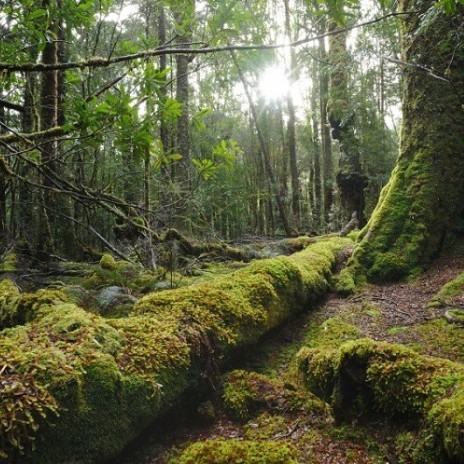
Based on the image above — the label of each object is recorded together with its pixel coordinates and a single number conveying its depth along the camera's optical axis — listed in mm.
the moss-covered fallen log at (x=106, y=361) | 2404
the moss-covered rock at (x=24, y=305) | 4195
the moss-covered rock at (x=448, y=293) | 5477
